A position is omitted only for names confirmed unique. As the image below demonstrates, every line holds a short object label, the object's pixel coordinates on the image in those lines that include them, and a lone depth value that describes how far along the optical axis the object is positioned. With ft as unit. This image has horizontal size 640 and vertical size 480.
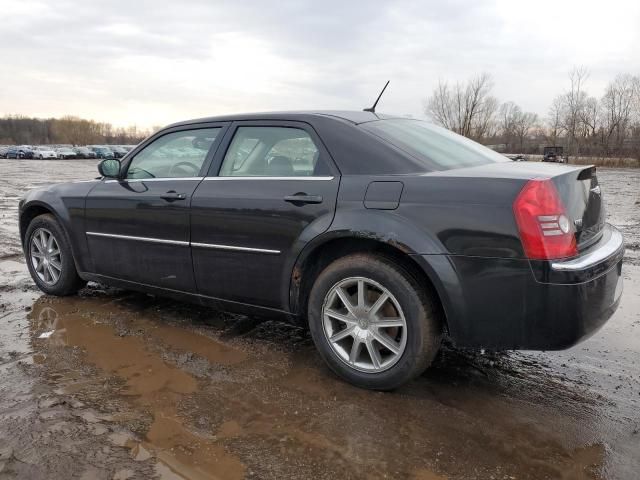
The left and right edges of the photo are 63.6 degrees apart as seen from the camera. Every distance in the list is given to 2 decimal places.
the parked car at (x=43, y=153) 185.47
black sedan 8.28
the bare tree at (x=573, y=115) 208.34
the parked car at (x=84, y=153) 202.76
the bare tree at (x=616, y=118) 199.34
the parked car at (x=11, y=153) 187.62
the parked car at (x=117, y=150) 198.96
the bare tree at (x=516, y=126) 254.92
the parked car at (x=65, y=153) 190.84
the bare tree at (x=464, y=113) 209.36
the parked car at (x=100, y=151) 202.99
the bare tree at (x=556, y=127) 216.95
